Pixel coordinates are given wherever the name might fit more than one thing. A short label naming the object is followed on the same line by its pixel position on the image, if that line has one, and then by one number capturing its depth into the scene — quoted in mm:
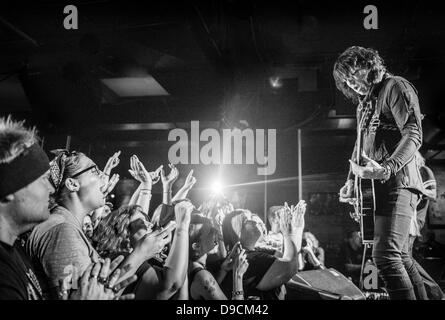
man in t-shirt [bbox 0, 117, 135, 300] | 1644
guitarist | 2236
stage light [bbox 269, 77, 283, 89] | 3288
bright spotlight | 3096
